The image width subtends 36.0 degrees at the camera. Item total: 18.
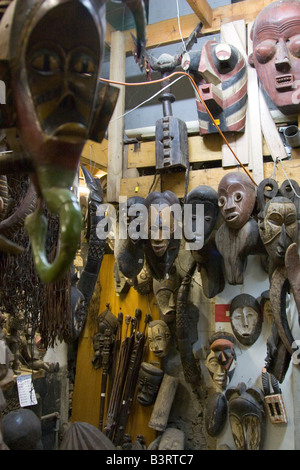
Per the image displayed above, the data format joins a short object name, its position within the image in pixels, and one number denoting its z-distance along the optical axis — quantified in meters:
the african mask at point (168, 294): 2.67
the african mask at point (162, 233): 2.17
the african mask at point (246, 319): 2.37
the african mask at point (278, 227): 1.91
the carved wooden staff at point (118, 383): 2.74
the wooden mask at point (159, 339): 2.65
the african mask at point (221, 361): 2.32
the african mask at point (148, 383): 2.66
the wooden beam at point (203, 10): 2.52
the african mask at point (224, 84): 2.45
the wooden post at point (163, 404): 2.51
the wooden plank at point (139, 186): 2.66
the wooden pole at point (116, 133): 2.72
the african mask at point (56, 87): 0.67
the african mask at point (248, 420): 2.20
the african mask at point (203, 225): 2.29
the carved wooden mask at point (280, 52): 2.25
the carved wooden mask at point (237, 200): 2.16
